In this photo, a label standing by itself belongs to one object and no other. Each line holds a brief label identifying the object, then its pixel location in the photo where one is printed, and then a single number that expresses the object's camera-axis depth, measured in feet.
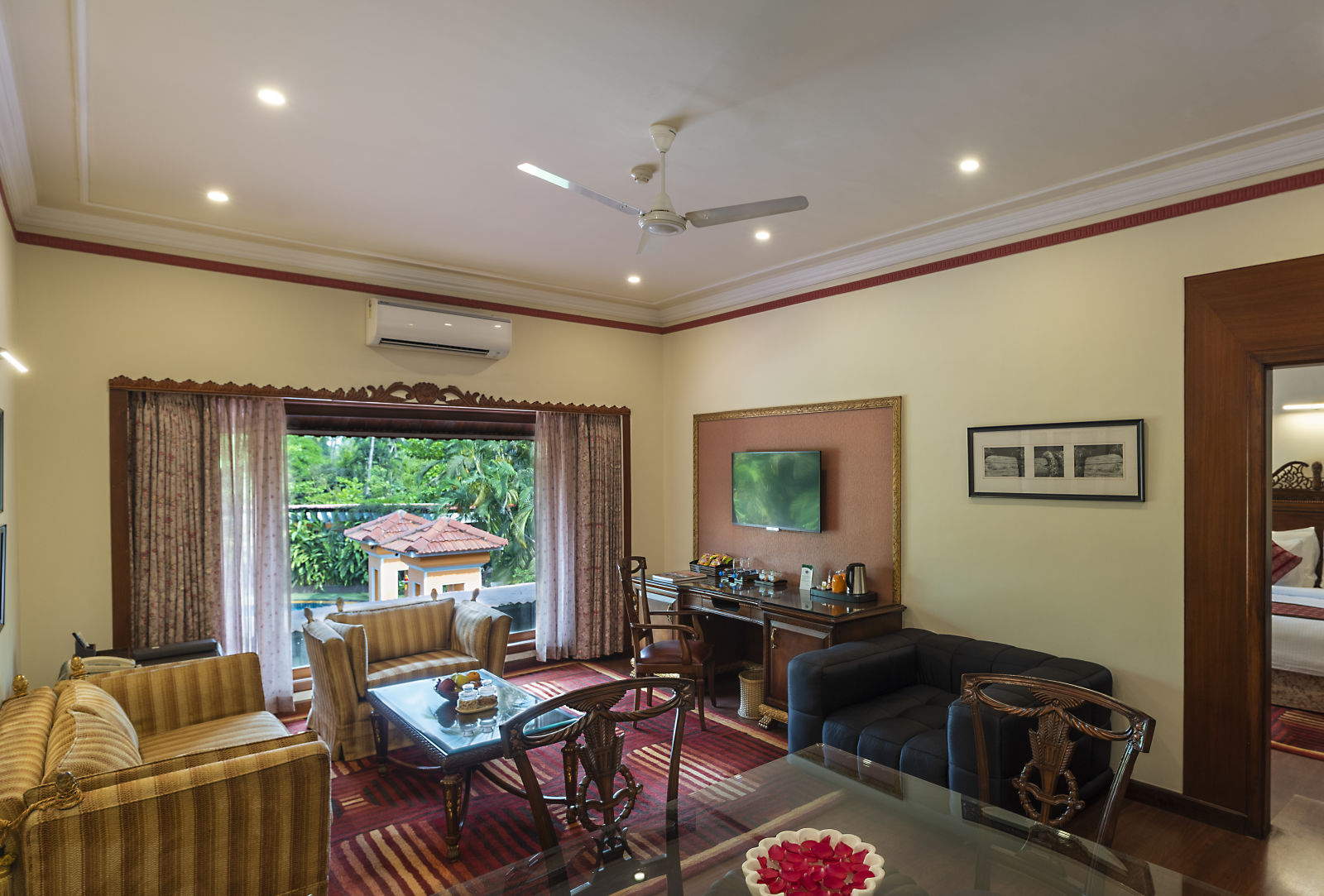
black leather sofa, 10.09
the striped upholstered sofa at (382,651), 13.30
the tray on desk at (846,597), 14.76
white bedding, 15.01
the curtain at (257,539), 14.98
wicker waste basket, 15.72
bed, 15.19
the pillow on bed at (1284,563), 19.67
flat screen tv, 16.84
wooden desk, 13.99
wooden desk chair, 14.78
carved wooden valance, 14.19
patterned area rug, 9.87
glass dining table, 5.56
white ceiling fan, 9.57
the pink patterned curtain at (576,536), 19.71
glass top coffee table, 10.28
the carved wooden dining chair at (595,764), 6.07
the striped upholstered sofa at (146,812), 6.44
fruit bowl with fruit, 12.34
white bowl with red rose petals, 5.16
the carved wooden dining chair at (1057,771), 5.71
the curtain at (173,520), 14.01
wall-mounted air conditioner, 16.15
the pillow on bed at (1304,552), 19.77
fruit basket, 18.56
